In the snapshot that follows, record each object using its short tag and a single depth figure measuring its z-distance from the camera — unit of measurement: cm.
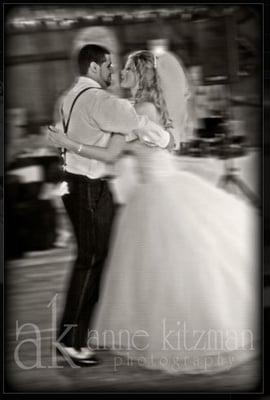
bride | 414
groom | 412
